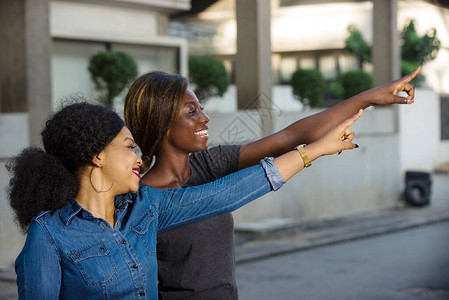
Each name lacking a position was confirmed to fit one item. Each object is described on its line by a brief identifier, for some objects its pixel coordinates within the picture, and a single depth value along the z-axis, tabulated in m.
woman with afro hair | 2.20
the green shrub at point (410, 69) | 24.86
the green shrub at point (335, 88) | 29.28
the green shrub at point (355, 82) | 16.02
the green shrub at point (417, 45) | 25.98
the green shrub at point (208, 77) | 14.12
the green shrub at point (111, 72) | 13.48
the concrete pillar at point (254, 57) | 13.07
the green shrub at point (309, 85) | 15.12
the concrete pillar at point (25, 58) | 10.29
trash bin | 16.22
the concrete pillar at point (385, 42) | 16.25
